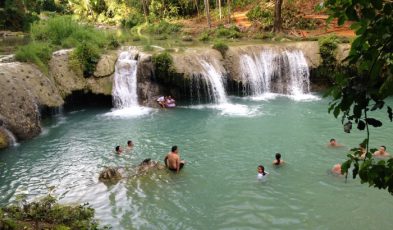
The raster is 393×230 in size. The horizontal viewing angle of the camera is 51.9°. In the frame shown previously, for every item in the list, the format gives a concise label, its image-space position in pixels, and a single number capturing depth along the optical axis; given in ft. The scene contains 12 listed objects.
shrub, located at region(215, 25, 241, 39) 89.10
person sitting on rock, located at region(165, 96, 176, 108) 56.96
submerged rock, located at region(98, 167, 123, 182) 32.92
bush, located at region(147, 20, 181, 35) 114.11
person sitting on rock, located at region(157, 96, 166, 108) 56.70
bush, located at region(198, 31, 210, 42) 85.76
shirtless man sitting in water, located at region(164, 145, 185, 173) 34.04
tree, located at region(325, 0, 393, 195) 7.88
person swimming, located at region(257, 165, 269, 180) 32.19
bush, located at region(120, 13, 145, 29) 136.18
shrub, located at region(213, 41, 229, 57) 64.03
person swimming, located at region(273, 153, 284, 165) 34.70
